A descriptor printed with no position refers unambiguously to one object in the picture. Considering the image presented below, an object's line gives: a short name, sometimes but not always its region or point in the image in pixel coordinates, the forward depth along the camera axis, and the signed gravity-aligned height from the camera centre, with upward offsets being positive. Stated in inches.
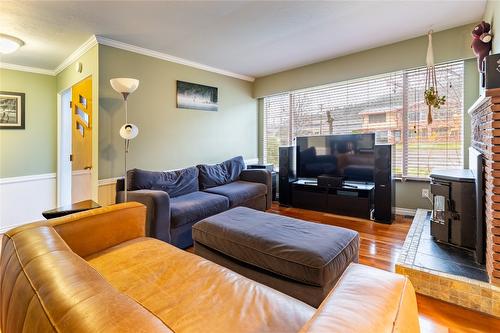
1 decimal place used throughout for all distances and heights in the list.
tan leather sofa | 24.2 -15.7
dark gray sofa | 97.5 -14.2
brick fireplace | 62.0 -3.8
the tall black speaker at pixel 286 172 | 169.2 -5.1
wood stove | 83.8 -16.1
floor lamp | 101.9 +31.5
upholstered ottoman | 60.4 -23.1
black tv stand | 139.7 -19.7
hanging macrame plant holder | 114.4 +32.6
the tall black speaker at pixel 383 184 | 130.0 -10.2
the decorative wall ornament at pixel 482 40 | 92.1 +46.5
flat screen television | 141.0 +5.1
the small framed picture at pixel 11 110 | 141.3 +31.7
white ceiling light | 109.5 +54.2
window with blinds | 126.1 +30.1
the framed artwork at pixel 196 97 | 151.1 +43.4
